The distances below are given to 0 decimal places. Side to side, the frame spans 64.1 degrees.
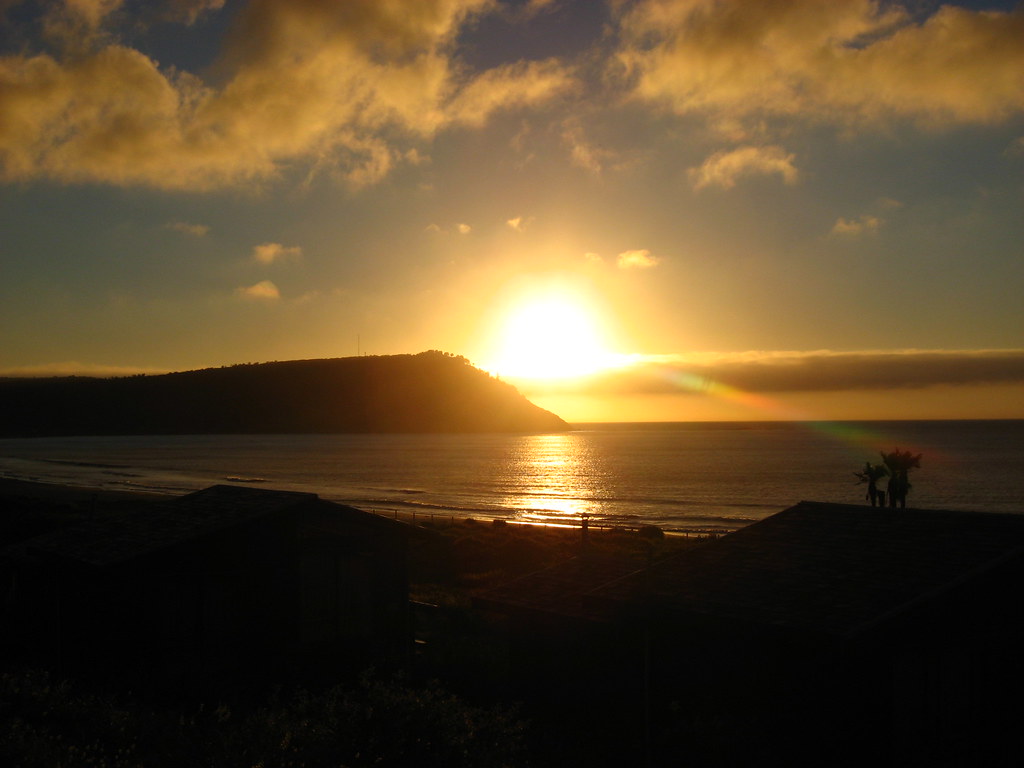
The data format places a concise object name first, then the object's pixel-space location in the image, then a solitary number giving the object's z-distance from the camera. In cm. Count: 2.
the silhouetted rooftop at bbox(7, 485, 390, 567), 1526
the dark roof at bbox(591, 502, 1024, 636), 1173
